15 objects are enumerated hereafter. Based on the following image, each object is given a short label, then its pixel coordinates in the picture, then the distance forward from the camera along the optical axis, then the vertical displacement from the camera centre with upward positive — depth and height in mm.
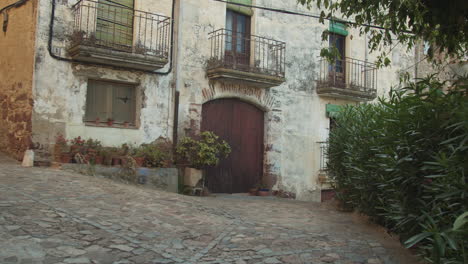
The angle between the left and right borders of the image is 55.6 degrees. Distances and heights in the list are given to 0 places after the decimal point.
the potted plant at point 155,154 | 9953 +114
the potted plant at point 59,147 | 9270 +193
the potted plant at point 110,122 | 10023 +808
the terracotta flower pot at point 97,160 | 9375 -53
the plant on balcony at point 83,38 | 9279 +2535
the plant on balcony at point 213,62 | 11221 +2502
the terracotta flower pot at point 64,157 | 9172 -15
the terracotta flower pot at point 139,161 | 9648 -49
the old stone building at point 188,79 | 9453 +2023
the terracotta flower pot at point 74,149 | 9250 +162
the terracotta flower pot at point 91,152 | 9320 +111
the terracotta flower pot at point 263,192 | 11930 -794
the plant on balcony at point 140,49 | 10203 +2539
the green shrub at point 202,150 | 10328 +256
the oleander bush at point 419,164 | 3793 +28
